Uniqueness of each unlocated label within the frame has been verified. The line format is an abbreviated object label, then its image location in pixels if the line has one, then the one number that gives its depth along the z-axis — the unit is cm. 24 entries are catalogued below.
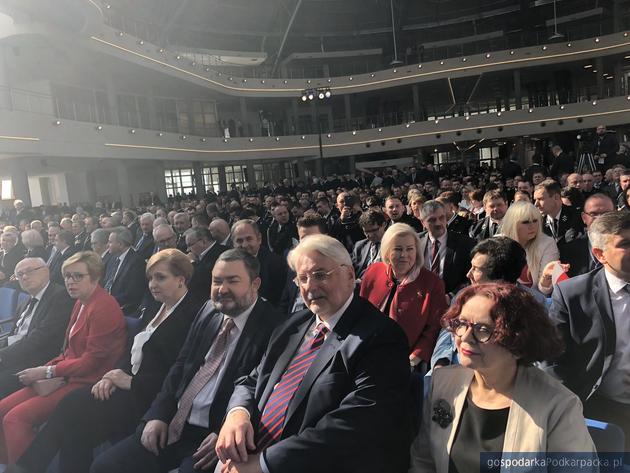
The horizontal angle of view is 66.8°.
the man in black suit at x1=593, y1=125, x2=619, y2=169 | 1040
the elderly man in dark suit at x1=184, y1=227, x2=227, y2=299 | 484
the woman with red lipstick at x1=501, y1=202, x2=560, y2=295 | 376
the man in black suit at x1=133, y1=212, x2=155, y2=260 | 799
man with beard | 273
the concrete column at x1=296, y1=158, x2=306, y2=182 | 3547
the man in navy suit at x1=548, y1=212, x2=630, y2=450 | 234
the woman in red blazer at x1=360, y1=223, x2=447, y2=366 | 326
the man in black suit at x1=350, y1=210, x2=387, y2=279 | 510
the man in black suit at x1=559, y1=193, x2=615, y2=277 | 399
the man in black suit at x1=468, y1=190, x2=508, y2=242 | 534
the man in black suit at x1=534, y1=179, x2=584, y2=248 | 489
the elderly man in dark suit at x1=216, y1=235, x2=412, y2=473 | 194
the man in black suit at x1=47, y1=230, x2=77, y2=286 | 737
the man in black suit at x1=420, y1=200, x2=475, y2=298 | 437
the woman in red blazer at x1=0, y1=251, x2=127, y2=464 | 329
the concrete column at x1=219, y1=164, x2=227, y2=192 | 3334
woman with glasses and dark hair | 162
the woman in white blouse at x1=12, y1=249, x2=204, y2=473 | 310
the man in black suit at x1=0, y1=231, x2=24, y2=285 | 768
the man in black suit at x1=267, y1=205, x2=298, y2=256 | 759
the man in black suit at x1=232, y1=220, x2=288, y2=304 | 511
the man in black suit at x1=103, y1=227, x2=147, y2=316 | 588
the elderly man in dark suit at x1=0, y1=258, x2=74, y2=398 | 400
